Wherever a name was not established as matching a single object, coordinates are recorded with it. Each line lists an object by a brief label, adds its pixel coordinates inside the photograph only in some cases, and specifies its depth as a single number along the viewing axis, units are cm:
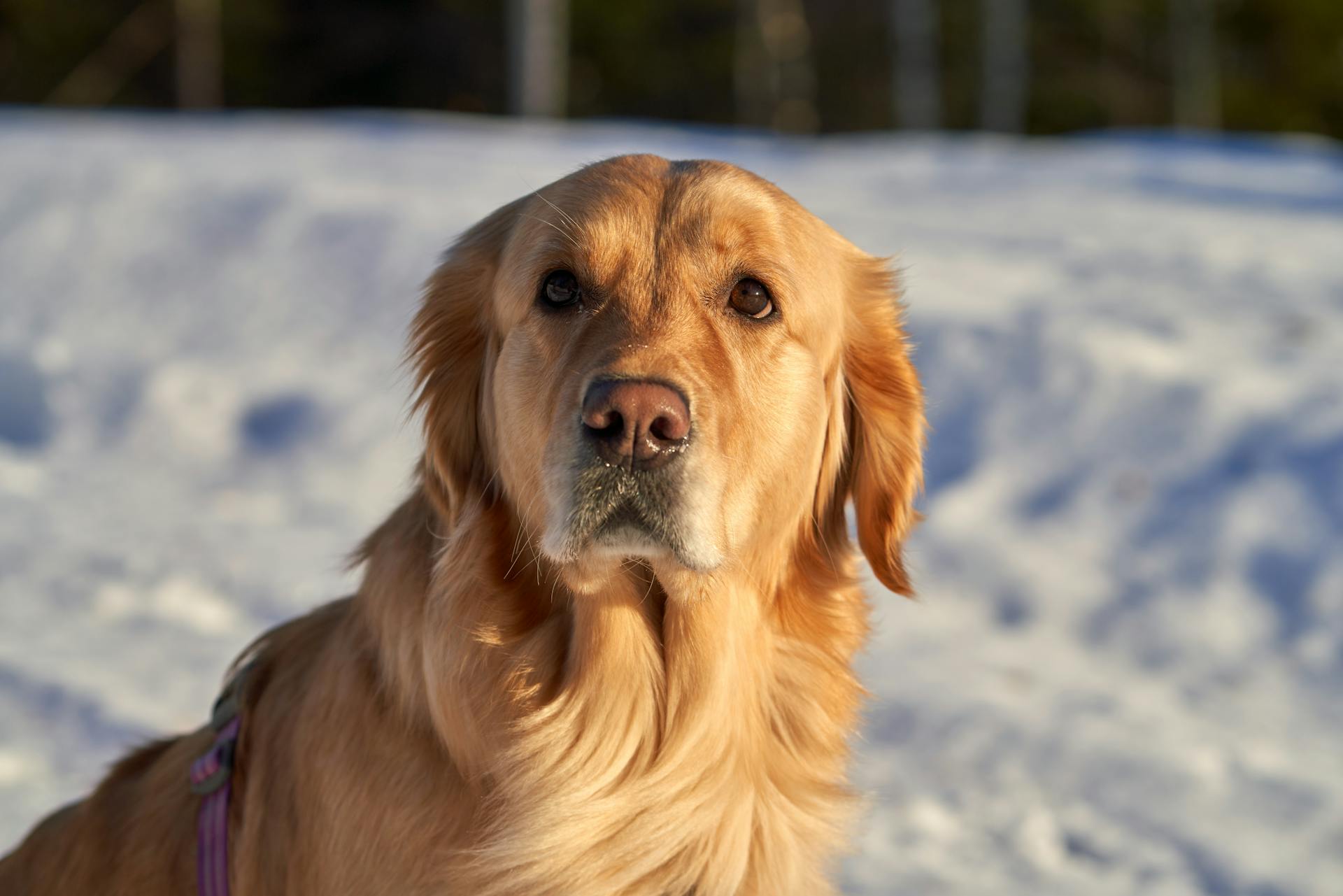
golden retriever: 225
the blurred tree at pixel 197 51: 1905
